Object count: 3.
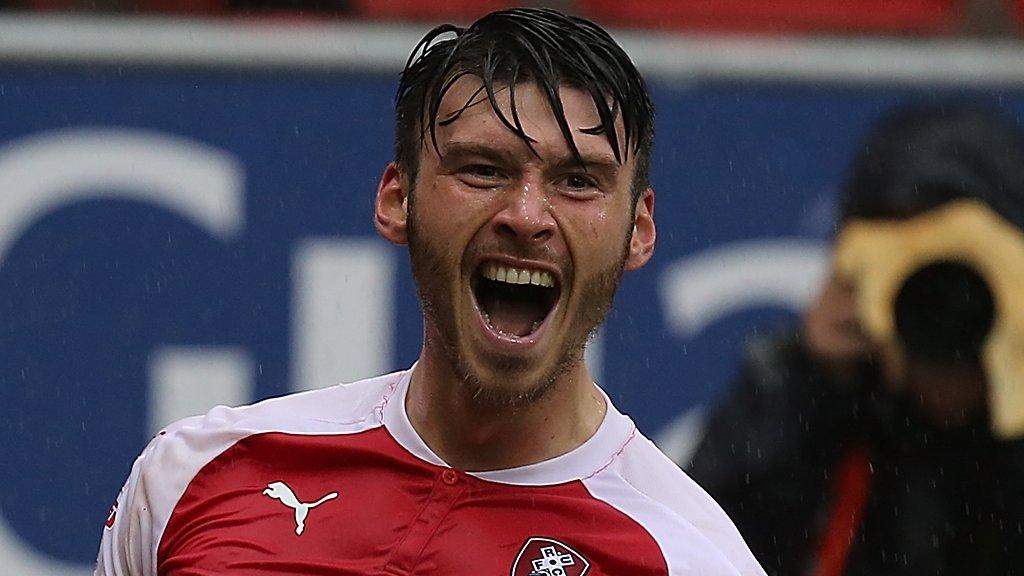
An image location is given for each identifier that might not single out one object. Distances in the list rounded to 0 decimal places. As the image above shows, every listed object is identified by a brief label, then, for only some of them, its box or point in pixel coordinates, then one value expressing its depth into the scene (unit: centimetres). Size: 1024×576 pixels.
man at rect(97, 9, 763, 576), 466
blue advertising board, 852
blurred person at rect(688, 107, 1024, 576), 899
